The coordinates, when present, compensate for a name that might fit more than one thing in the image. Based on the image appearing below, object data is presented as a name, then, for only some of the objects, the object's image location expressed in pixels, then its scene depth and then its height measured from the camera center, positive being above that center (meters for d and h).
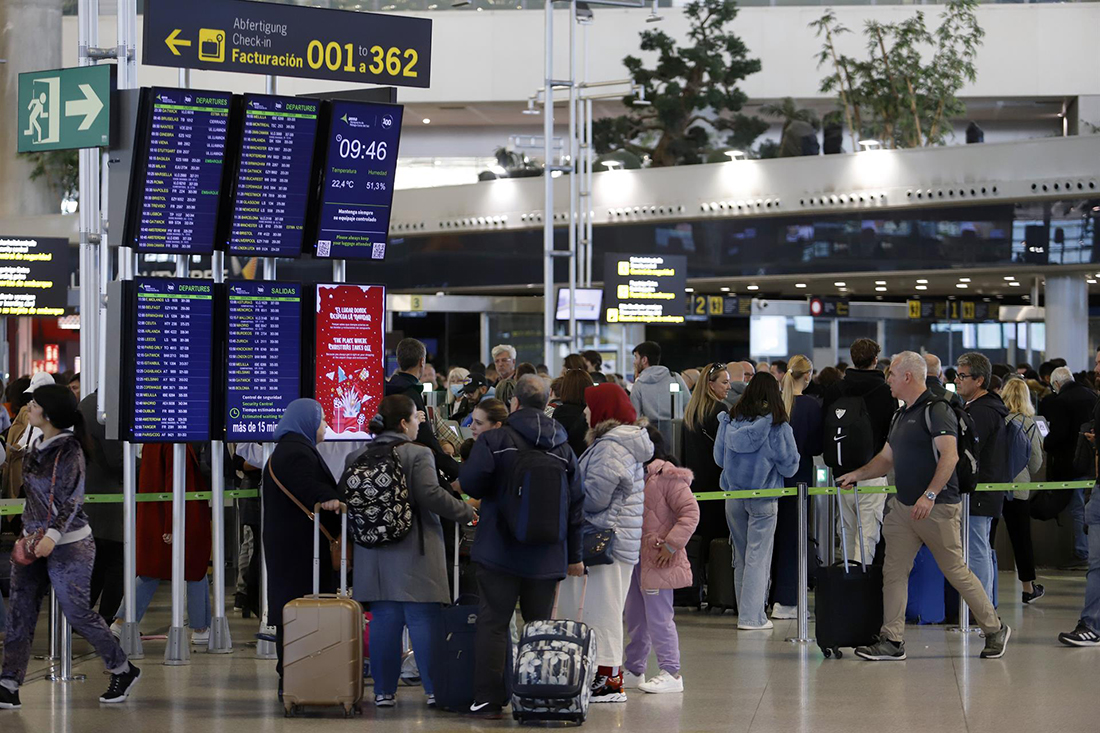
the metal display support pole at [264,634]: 15.99 -1.08
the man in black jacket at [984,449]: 18.11 -0.11
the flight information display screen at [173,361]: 15.20 +0.37
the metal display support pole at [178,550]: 15.81 -0.62
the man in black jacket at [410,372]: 16.00 +0.33
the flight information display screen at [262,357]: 15.68 +0.40
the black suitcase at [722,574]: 19.61 -0.93
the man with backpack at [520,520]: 12.72 -0.37
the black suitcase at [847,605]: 16.03 -0.93
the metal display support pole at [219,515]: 16.44 -0.45
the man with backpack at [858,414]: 18.16 +0.11
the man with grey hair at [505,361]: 24.20 +0.58
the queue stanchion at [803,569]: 17.34 -0.81
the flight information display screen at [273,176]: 15.89 +1.37
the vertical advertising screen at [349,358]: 16.12 +0.41
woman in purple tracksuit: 13.20 -0.48
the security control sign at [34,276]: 34.22 +1.81
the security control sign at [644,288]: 36.19 +1.75
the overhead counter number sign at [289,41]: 15.73 +2.12
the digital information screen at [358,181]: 16.37 +1.38
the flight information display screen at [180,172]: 15.32 +1.35
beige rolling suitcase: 13.11 -0.96
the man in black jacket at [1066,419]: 22.06 +0.09
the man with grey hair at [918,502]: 15.30 -0.36
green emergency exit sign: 15.55 +1.73
